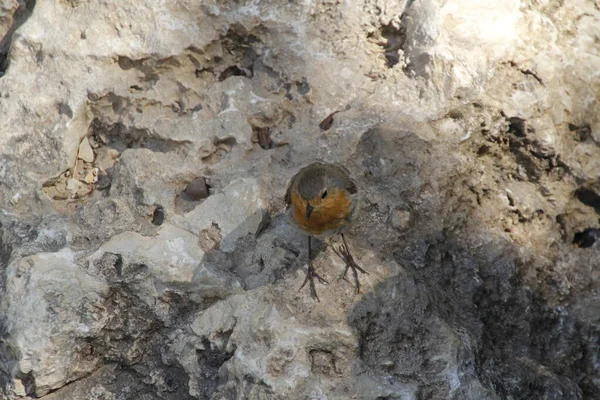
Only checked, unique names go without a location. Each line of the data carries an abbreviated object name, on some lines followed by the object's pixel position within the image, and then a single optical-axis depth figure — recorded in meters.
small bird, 8.15
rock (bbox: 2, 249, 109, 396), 7.85
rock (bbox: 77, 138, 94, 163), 9.52
